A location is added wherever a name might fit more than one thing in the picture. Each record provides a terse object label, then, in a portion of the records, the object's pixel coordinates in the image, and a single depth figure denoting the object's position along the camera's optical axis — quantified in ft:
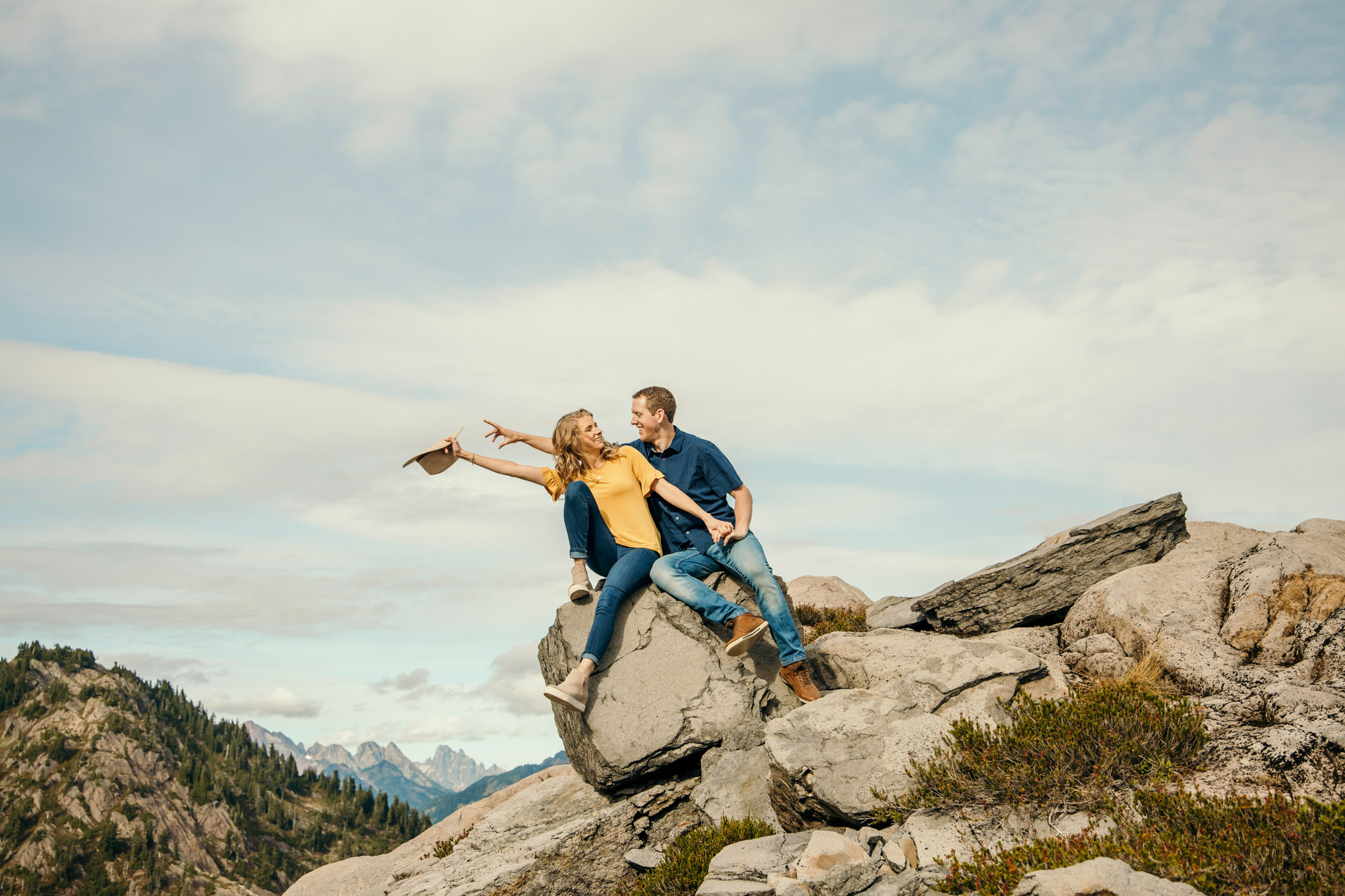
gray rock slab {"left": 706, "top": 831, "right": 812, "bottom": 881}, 23.30
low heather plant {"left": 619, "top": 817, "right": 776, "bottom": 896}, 26.25
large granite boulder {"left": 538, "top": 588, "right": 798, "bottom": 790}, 31.55
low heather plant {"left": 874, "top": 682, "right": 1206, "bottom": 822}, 22.88
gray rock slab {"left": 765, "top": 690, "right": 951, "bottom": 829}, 25.70
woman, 32.65
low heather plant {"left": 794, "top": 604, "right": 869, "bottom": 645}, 49.67
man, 32.30
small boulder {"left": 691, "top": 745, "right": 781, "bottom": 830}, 29.07
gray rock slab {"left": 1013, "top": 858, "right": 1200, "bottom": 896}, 17.24
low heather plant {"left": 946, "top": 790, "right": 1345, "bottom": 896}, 17.71
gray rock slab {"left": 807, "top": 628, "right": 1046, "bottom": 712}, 29.63
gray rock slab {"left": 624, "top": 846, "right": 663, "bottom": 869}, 28.63
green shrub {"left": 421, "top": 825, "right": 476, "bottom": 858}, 39.27
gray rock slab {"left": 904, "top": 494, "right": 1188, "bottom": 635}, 40.83
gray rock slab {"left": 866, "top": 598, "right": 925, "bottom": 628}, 48.32
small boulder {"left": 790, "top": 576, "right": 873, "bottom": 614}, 68.64
